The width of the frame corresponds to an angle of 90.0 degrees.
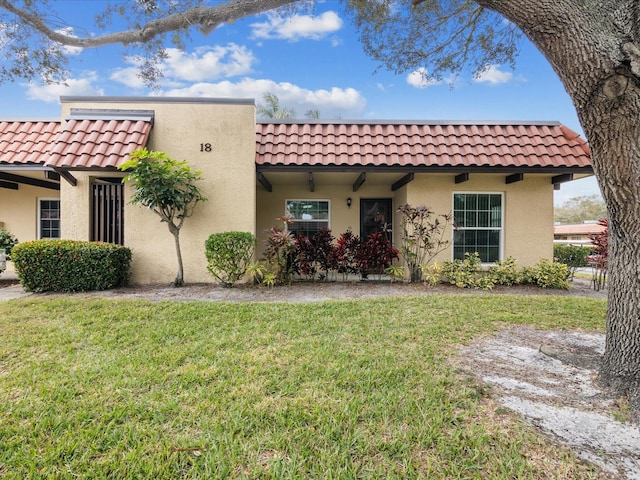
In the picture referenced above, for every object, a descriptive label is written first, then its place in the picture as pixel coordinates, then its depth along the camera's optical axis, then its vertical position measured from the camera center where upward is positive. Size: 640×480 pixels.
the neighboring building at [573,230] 25.13 +0.72
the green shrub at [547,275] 8.21 -0.94
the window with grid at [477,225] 9.20 +0.41
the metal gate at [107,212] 8.12 +0.73
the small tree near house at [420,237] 8.57 +0.06
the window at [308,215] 10.84 +0.85
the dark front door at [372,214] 10.89 +0.88
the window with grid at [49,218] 10.48 +0.75
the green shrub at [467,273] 8.12 -0.90
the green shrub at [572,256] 11.62 -0.62
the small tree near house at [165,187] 6.95 +1.22
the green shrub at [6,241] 8.48 -0.01
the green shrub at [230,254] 7.43 -0.32
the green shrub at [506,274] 8.41 -0.92
